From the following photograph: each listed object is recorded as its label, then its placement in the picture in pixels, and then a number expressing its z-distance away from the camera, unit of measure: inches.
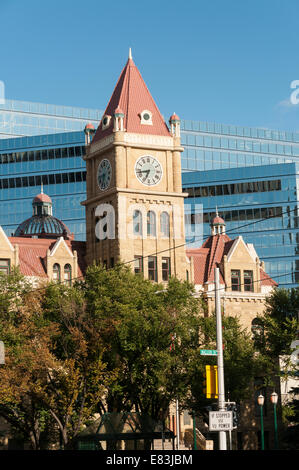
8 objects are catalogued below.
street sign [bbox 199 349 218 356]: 1533.2
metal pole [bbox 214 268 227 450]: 1491.1
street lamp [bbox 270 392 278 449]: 2322.1
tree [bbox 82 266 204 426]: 2447.1
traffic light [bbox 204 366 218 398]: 1512.1
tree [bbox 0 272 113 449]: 2332.7
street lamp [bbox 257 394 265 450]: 2335.1
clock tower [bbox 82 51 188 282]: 3193.9
